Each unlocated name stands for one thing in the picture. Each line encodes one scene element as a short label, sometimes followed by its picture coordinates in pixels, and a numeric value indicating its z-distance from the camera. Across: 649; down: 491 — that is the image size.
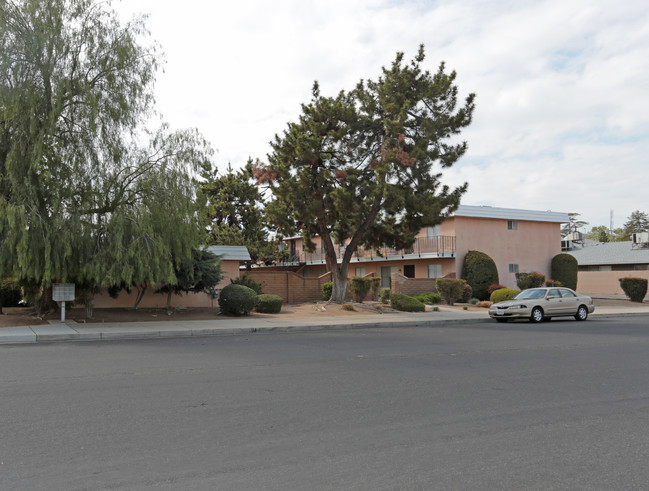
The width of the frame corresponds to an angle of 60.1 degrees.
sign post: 17.98
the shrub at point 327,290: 33.03
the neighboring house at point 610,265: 43.16
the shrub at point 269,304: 24.30
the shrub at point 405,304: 26.17
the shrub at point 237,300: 22.19
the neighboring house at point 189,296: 24.42
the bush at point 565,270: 37.34
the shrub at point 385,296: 29.02
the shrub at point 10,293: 22.66
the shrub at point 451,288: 30.55
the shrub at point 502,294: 28.77
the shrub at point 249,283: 28.04
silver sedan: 22.03
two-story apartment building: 34.69
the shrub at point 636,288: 34.09
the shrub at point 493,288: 32.06
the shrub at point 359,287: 29.55
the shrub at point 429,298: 29.94
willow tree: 16.83
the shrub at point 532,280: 32.75
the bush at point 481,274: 33.09
